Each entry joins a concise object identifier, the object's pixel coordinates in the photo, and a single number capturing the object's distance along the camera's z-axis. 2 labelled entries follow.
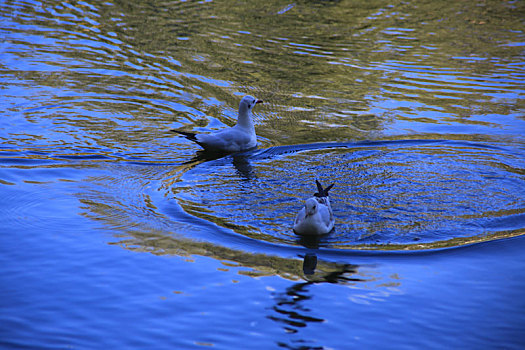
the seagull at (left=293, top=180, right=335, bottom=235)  13.81
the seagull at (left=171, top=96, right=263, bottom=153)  20.17
